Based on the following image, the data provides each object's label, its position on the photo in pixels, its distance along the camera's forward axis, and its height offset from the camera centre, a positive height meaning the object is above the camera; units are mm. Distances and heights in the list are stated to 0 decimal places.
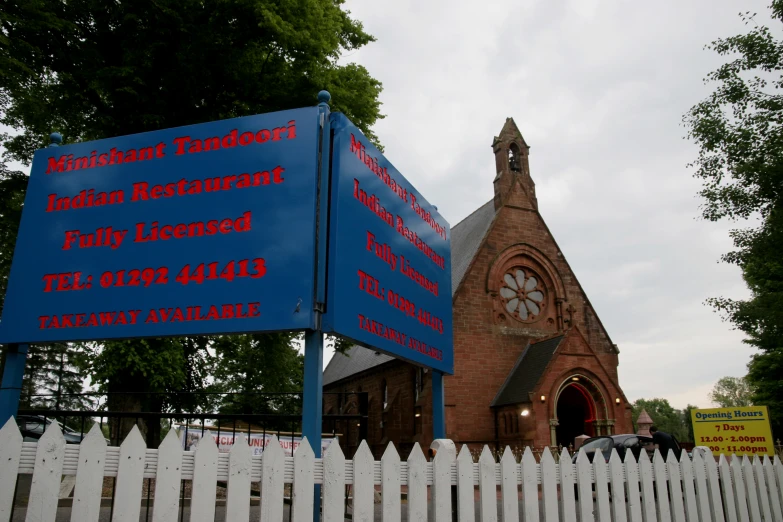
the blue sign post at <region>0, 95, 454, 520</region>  4398 +1527
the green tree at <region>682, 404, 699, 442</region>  70212 -276
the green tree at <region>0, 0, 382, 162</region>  14594 +9822
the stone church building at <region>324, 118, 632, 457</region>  22969 +3195
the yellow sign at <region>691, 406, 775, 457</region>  18500 -71
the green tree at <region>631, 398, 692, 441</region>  77562 +2978
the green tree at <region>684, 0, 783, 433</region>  17125 +8409
